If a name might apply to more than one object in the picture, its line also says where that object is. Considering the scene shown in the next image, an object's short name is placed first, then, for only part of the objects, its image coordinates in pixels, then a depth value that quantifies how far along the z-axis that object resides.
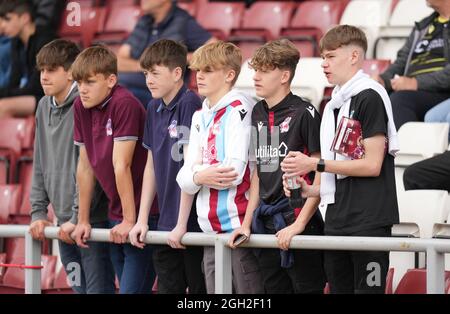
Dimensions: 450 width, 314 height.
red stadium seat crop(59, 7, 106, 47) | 21.36
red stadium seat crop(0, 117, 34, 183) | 17.55
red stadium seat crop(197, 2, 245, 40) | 20.27
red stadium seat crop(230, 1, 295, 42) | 19.23
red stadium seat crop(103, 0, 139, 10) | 22.52
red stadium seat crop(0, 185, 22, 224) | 16.58
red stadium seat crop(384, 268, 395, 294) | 12.42
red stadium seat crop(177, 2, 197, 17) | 21.02
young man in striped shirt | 11.02
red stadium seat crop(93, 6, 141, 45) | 21.02
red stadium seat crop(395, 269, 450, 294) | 11.92
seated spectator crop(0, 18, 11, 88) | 19.64
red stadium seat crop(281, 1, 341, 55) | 18.48
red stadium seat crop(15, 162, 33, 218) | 16.53
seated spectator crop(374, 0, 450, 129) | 14.32
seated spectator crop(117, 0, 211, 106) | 17.48
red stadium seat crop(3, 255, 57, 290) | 14.60
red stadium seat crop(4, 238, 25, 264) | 15.53
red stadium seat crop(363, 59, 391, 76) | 16.14
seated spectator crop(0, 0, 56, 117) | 18.66
